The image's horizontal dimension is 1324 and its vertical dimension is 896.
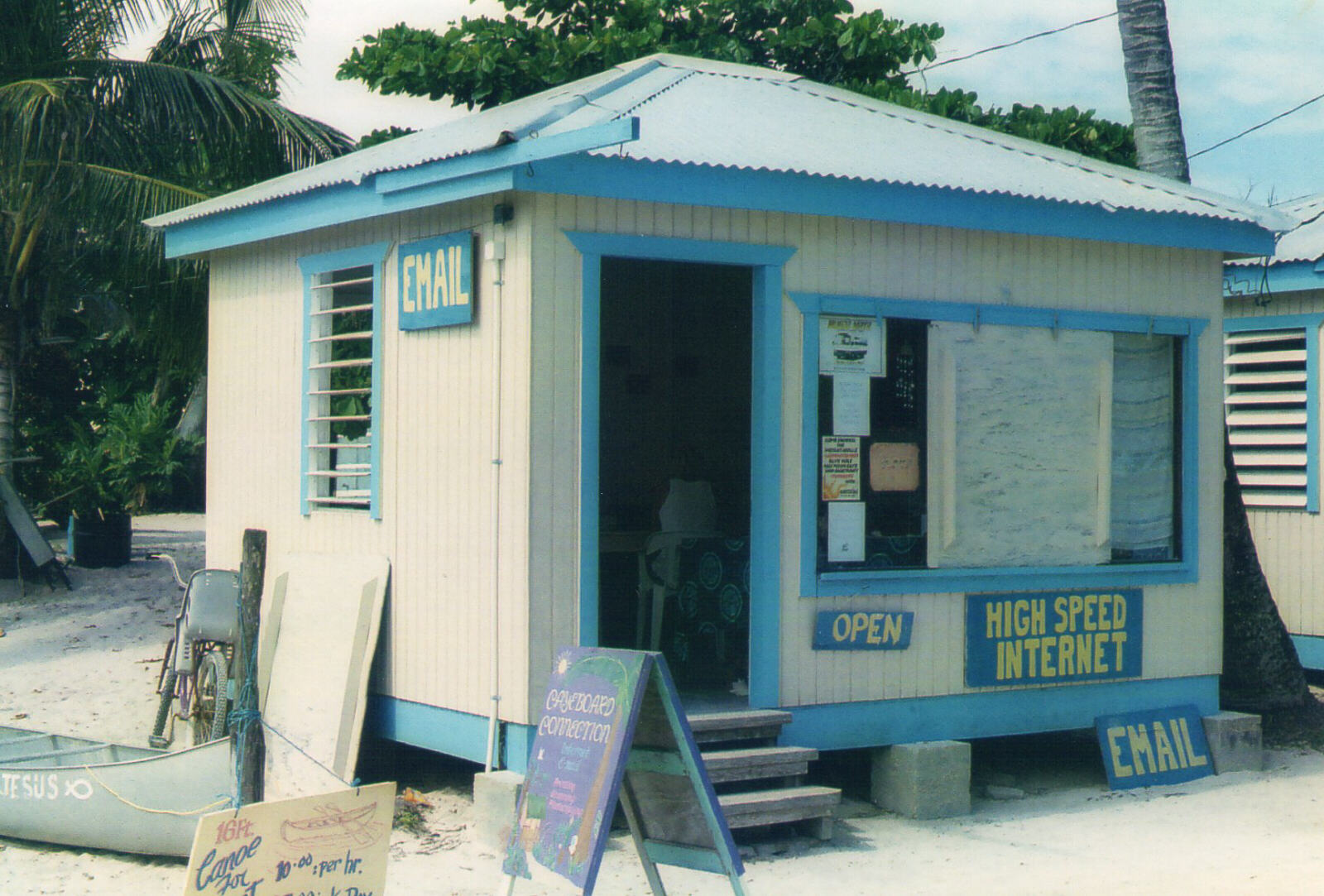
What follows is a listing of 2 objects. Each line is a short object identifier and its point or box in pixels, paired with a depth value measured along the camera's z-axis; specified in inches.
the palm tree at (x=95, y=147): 540.4
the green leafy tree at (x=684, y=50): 713.6
